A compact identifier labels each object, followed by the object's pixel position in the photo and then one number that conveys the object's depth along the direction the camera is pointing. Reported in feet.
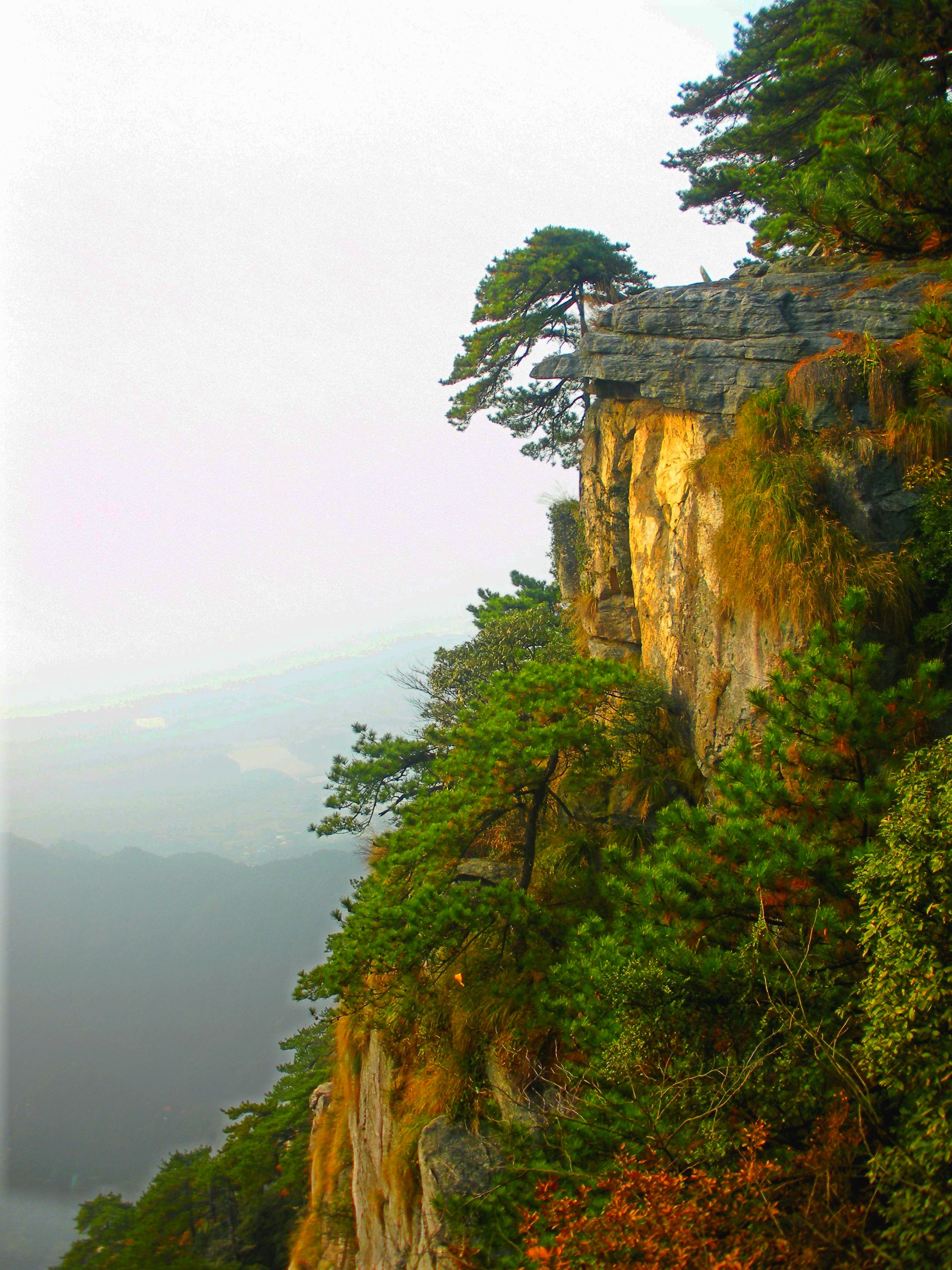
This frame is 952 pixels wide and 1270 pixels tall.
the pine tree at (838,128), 26.43
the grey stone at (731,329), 33.63
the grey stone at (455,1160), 20.84
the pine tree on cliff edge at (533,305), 55.06
